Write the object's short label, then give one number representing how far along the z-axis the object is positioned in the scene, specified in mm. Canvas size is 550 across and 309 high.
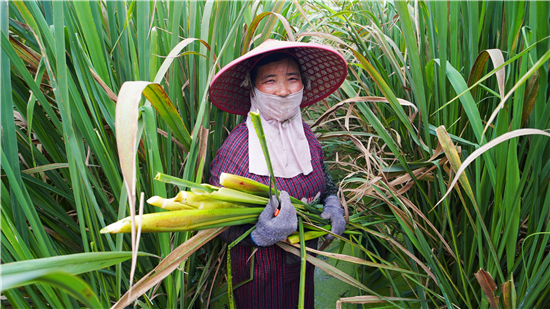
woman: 877
